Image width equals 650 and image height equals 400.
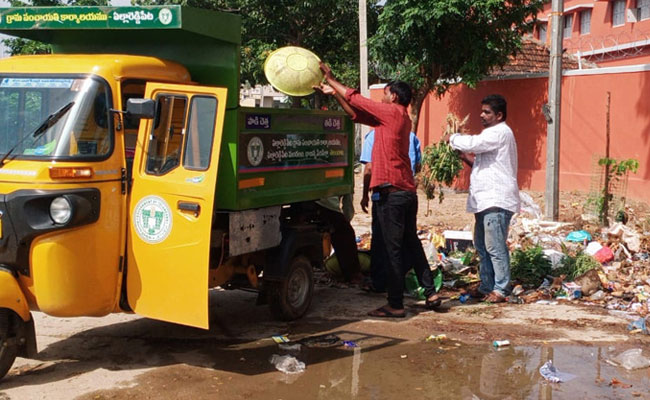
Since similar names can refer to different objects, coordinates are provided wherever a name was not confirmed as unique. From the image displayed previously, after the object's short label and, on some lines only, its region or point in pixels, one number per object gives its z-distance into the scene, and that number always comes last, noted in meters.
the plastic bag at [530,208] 11.71
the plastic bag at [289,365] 5.27
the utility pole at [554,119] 11.18
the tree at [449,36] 14.73
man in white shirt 6.80
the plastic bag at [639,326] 6.14
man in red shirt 6.41
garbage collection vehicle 4.71
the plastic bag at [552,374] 5.09
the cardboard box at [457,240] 8.64
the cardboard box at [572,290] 7.26
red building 23.67
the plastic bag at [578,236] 9.23
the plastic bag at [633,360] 5.33
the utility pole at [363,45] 14.09
